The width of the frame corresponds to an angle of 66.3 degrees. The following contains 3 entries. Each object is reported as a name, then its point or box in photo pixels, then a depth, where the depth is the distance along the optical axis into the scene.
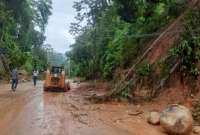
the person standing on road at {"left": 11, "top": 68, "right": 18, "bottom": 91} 11.05
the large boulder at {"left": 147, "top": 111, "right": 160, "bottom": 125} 5.47
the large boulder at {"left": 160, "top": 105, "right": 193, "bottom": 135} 4.99
